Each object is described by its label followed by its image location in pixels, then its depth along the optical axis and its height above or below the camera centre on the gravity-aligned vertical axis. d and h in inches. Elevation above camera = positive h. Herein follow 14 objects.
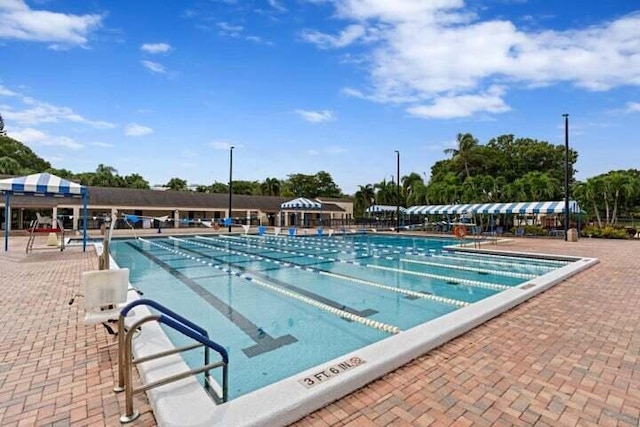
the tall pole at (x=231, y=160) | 970.7 +151.5
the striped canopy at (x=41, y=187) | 432.5 +29.8
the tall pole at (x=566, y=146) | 677.3 +142.7
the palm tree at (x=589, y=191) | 1010.1 +79.9
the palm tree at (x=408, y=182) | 1784.0 +173.1
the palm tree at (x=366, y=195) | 1982.0 +110.2
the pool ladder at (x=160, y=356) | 89.1 -44.3
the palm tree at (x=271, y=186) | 1986.8 +157.1
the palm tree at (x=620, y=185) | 965.2 +92.9
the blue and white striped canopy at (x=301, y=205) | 965.2 +22.2
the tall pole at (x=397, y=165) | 999.8 +147.5
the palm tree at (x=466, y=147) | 1584.6 +321.5
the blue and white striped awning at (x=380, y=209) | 1413.6 +19.8
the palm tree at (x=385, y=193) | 1830.7 +116.0
